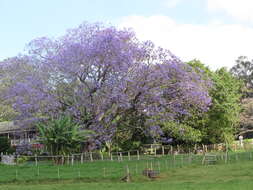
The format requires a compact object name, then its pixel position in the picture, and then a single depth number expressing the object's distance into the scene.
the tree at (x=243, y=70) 65.50
